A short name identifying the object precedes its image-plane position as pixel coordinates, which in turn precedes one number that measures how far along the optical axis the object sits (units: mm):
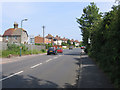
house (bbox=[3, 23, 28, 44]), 65812
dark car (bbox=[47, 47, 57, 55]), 32347
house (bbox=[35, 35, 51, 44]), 112375
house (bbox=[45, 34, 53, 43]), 128012
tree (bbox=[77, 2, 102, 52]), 28062
